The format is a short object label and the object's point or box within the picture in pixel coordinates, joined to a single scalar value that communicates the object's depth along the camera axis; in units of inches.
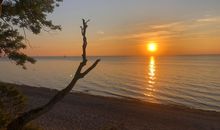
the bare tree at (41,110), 154.4
